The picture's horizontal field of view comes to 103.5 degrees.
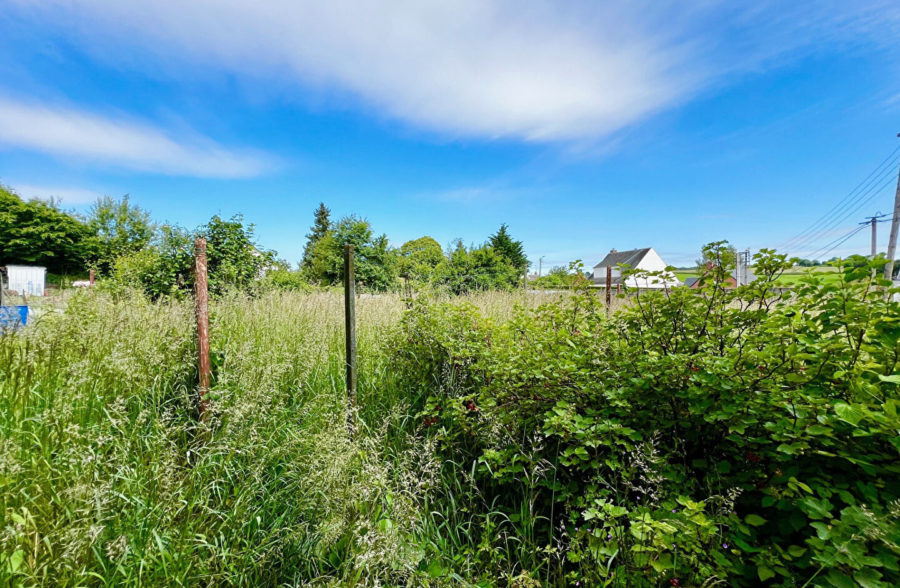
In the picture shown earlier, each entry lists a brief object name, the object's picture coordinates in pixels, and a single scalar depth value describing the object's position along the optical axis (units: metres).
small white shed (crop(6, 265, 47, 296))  22.23
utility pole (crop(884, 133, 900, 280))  11.42
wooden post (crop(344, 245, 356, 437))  2.77
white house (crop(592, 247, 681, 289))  45.94
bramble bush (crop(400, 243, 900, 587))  1.22
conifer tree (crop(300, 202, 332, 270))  49.19
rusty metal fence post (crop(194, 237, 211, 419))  2.46
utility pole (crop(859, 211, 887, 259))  18.46
